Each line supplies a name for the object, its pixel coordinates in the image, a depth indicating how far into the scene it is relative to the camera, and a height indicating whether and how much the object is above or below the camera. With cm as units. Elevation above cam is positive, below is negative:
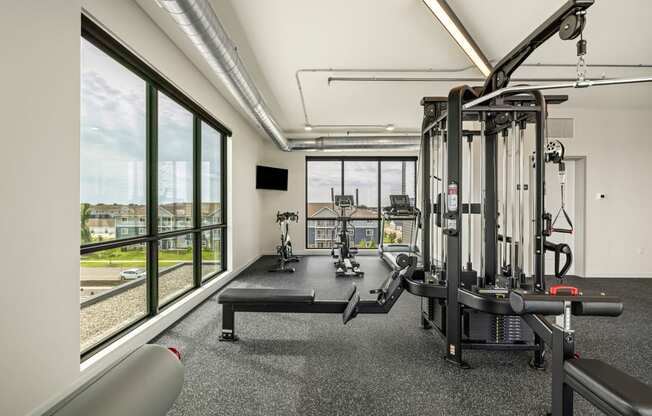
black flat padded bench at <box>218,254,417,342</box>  271 -88
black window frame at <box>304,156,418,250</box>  784 +121
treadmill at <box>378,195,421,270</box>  557 -18
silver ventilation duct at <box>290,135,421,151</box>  666 +143
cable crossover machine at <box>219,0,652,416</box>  152 -49
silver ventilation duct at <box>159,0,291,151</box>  207 +135
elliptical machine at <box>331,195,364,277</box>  566 -83
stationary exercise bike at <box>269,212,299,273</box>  600 -86
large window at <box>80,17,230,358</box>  237 +16
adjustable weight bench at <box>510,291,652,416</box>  129 -73
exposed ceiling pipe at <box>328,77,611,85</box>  408 +173
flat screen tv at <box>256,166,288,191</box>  691 +67
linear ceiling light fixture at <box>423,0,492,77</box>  255 +167
